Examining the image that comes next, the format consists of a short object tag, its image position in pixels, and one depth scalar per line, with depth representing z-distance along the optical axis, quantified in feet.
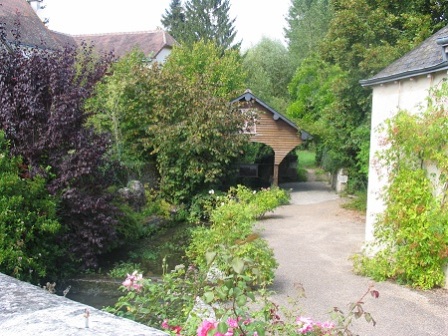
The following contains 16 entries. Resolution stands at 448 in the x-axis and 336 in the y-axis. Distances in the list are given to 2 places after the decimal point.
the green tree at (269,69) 121.70
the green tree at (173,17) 160.90
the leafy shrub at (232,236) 24.84
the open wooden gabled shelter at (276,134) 65.36
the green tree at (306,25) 131.44
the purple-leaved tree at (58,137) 31.48
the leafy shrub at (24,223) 27.07
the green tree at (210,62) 88.58
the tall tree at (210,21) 148.66
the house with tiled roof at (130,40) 111.77
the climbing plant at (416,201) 26.18
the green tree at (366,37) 51.44
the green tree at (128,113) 54.34
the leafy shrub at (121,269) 32.84
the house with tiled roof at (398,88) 27.73
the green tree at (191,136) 52.65
